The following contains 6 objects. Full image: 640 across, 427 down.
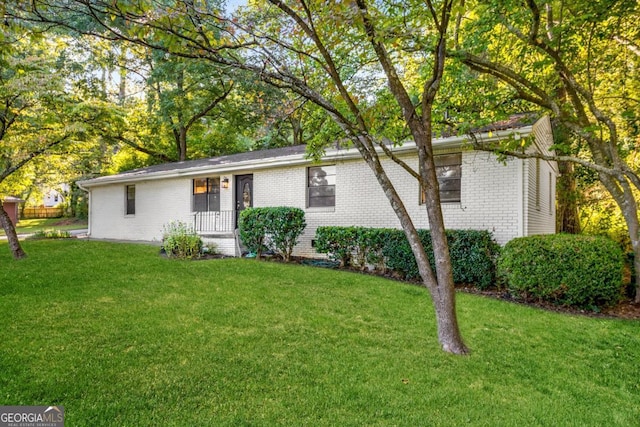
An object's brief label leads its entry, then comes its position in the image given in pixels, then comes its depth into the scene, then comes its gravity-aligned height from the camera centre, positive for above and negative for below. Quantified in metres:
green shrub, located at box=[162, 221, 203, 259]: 9.02 -0.79
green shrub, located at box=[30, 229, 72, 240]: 14.22 -0.89
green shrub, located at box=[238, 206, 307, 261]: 8.68 -0.33
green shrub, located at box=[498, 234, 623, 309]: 5.51 -0.87
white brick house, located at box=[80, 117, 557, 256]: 7.29 +0.67
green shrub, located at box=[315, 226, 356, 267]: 8.08 -0.64
